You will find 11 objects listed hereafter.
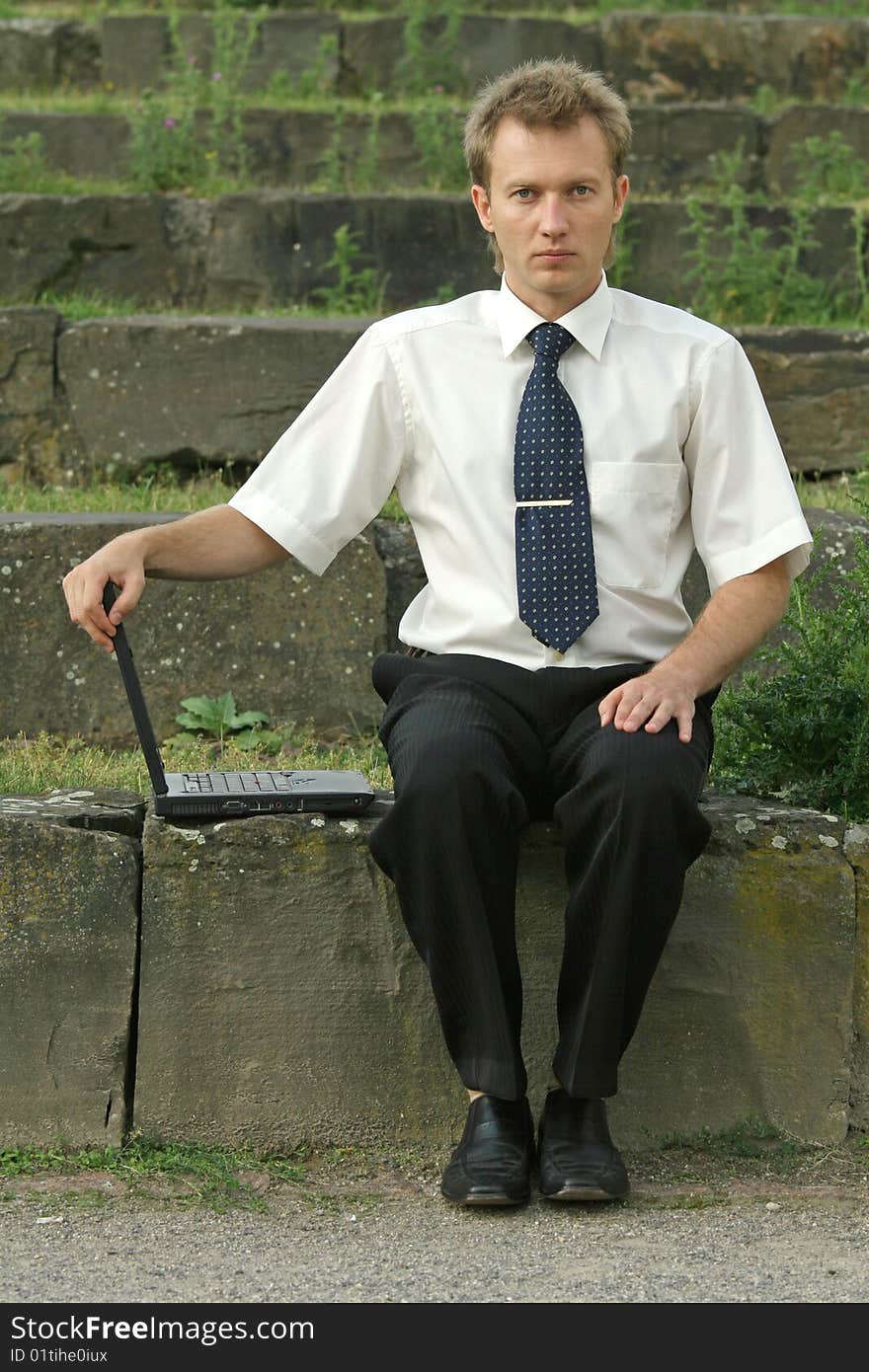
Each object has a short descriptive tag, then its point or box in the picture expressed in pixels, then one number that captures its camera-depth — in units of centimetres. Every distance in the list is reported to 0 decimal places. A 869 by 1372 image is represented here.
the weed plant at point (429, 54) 722
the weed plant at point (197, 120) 604
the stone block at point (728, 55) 725
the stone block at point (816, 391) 513
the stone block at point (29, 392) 485
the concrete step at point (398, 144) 639
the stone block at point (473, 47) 732
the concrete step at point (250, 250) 565
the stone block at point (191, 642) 398
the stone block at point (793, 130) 677
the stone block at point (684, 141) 664
